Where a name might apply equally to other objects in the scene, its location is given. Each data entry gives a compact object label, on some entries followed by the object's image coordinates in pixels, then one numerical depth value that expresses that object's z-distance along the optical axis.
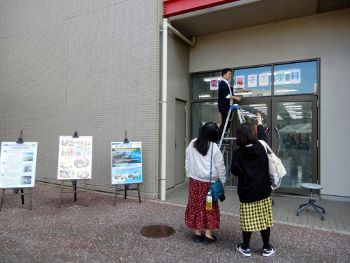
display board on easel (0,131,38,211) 5.23
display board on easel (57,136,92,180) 5.46
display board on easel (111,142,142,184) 5.55
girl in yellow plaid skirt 3.21
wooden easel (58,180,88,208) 5.53
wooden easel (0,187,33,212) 5.19
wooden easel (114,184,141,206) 5.41
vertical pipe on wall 5.92
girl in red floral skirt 3.58
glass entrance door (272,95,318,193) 5.98
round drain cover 3.99
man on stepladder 5.82
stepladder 5.79
